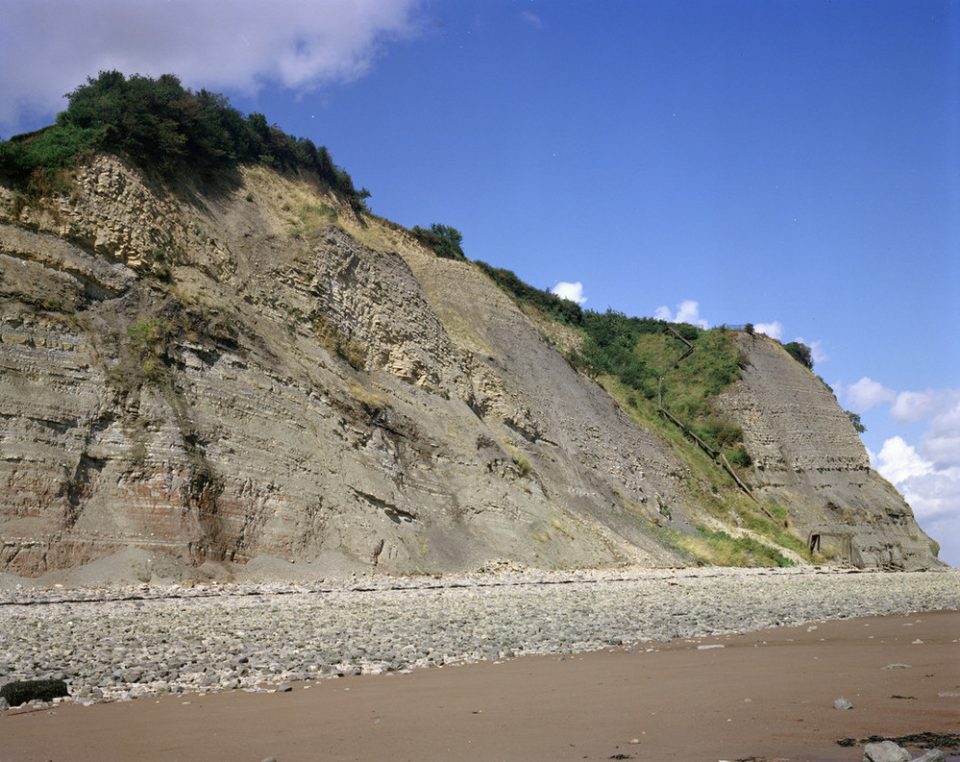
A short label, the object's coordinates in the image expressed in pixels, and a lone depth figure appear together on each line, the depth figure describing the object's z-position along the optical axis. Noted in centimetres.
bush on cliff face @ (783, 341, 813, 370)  7119
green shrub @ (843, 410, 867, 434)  7338
